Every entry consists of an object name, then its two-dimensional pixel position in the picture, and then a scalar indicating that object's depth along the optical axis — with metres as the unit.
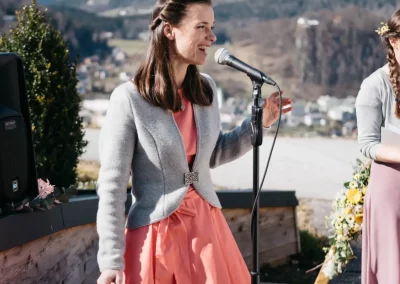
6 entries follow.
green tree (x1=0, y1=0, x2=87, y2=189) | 5.29
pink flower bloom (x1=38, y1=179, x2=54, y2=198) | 3.67
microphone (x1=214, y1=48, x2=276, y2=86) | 2.60
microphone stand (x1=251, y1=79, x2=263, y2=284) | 2.62
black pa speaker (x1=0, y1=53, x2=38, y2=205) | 3.38
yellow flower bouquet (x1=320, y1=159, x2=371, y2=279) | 4.12
